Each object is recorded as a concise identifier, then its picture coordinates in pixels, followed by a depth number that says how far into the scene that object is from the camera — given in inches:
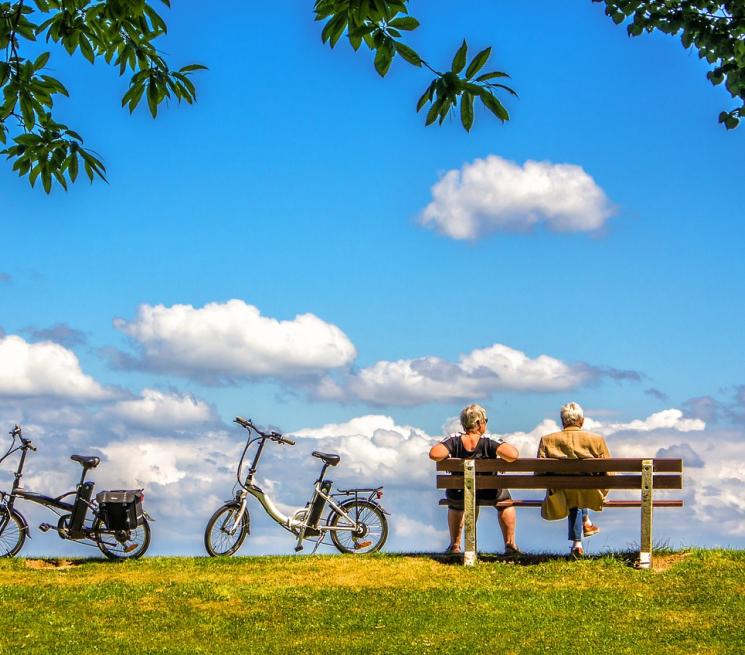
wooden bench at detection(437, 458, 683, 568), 597.9
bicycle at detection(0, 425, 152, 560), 653.9
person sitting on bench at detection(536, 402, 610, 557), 604.1
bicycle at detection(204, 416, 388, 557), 642.2
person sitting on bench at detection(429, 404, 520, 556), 614.2
